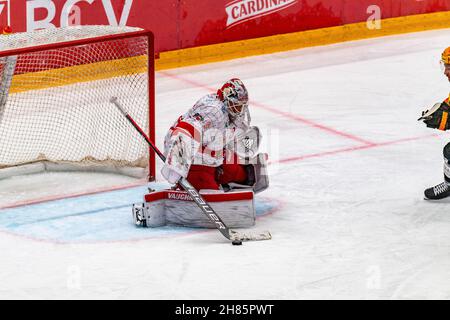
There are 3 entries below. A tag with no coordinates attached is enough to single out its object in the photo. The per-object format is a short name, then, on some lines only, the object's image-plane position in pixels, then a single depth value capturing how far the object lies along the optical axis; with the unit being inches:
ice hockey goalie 504.7
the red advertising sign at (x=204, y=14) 724.0
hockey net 584.4
